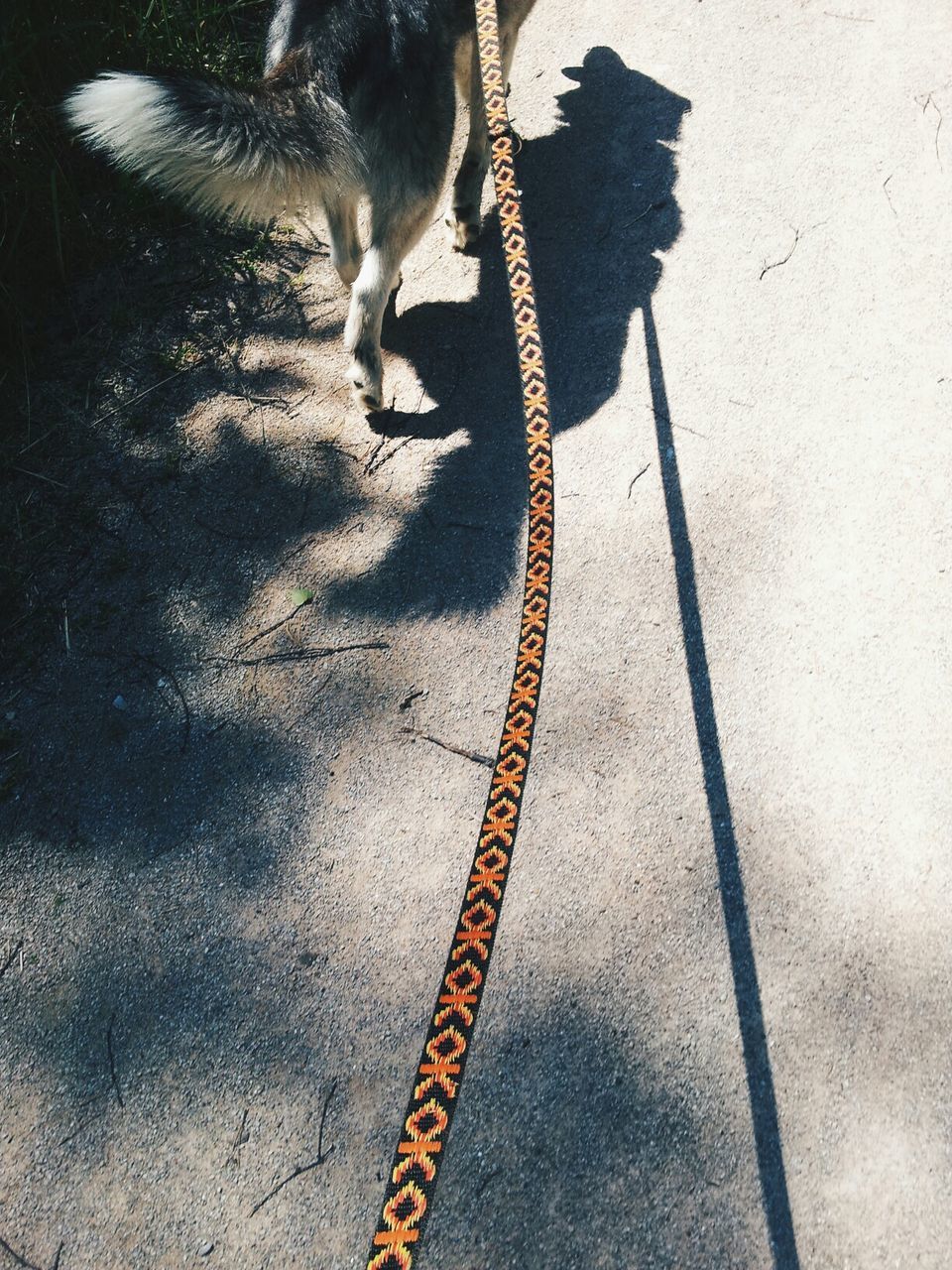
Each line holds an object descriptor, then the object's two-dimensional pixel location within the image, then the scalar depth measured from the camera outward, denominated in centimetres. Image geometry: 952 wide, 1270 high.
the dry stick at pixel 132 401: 352
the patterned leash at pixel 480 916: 118
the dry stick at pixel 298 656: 296
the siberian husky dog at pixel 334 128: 233
